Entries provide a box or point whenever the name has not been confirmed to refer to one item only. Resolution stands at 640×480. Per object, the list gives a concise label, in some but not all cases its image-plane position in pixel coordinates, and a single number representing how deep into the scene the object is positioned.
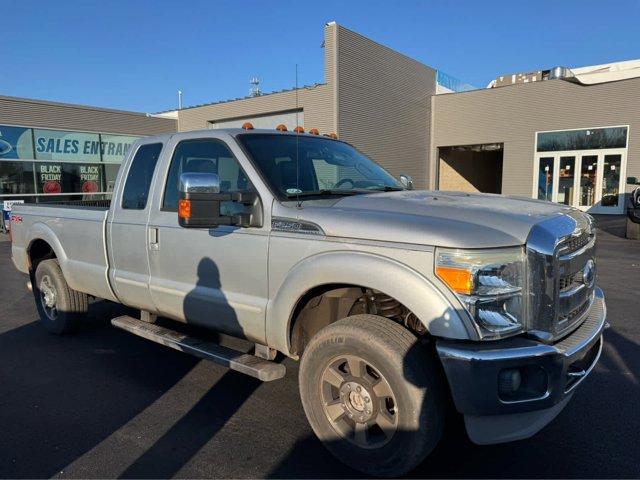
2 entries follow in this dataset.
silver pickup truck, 2.57
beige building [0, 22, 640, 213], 18.34
